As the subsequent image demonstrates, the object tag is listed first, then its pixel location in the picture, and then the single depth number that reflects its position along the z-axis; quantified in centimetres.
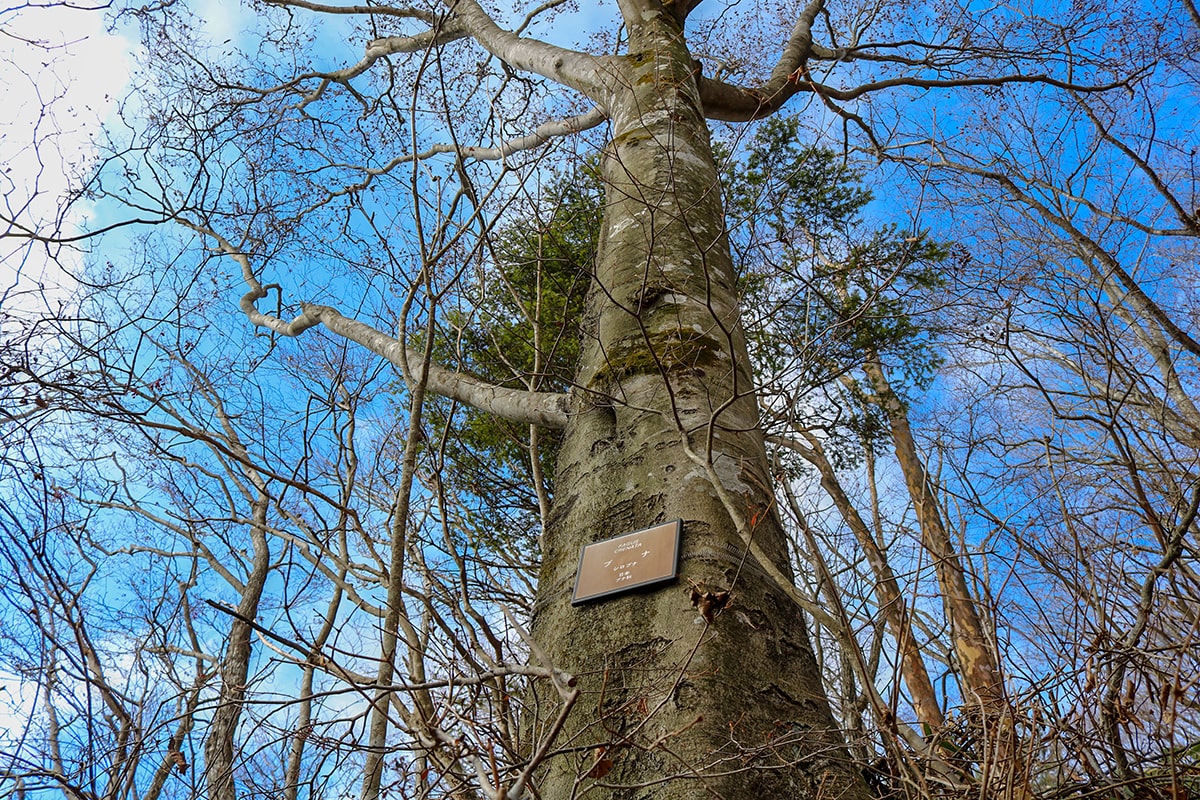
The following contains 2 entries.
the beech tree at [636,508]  142
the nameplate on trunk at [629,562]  173
